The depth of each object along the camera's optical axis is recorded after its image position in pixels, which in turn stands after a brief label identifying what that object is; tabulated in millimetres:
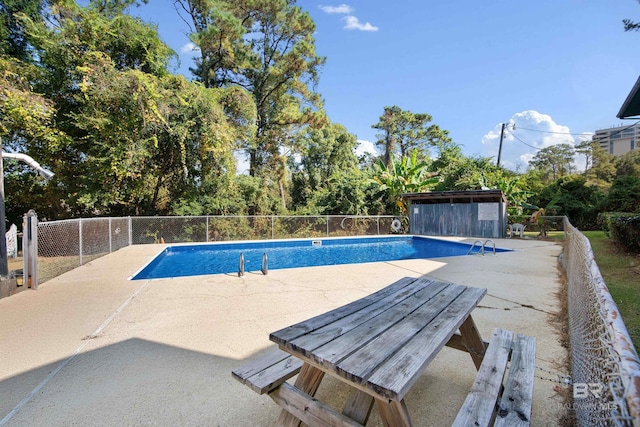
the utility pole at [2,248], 4746
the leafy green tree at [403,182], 16531
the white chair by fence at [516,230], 13227
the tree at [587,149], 35612
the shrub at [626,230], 6273
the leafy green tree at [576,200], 15767
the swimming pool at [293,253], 8977
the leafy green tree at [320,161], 19734
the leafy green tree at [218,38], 14281
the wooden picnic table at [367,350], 1203
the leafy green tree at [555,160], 38750
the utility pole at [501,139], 21016
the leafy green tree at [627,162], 28427
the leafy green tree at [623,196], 13188
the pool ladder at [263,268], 6125
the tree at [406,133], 29391
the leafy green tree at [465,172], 17188
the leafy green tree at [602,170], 26262
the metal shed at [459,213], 13836
